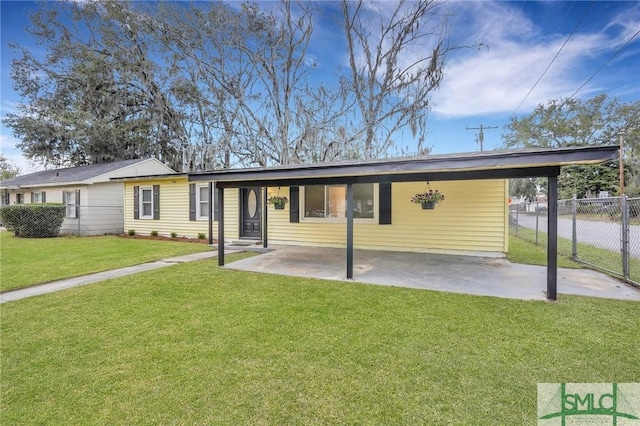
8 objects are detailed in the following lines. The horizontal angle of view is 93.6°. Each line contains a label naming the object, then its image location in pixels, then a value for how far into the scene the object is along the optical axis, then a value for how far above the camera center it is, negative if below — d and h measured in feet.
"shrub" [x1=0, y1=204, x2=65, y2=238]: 37.27 -0.92
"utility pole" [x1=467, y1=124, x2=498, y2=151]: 62.59 +15.97
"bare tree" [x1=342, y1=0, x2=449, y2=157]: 48.91 +24.77
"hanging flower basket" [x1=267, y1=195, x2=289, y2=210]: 29.32 +0.91
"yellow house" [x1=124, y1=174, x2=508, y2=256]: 24.36 -0.49
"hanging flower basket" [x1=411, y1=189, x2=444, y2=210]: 22.71 +0.81
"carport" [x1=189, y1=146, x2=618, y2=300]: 11.87 +1.94
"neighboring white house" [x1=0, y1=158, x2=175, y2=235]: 41.68 +2.71
